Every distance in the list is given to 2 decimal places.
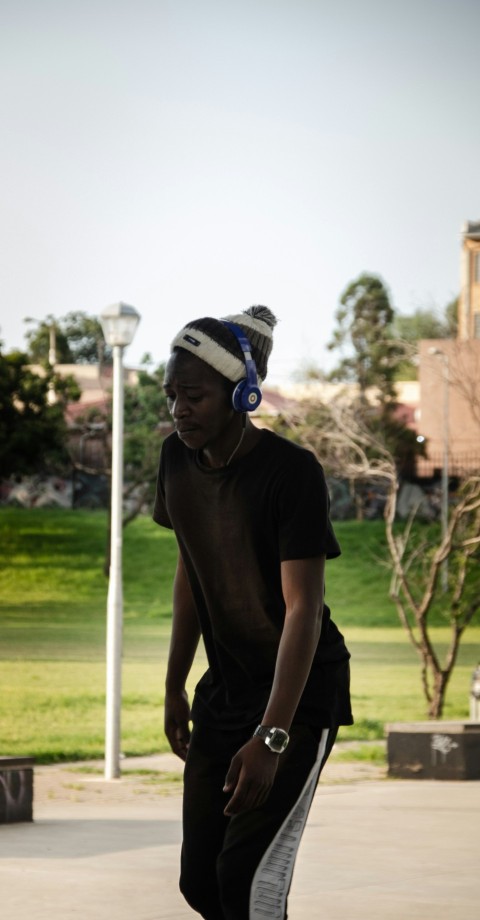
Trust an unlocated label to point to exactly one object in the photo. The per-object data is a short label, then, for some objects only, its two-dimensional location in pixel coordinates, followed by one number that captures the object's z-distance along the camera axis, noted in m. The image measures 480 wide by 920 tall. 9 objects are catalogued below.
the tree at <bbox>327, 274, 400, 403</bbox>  68.31
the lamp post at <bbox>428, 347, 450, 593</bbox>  17.64
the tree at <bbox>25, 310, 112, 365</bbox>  70.88
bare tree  15.41
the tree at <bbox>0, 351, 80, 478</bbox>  48.75
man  3.67
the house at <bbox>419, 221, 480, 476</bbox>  17.58
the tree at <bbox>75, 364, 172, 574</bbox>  49.53
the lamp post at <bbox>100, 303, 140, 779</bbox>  12.92
